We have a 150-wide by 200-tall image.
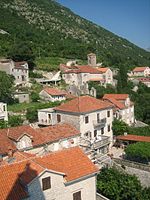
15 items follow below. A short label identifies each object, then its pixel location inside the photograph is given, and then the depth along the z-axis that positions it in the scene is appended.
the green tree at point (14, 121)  48.84
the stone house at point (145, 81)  102.55
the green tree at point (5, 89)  62.79
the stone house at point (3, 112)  51.53
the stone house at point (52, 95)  66.31
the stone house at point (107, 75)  88.88
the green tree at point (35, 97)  67.19
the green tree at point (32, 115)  53.96
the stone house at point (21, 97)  67.06
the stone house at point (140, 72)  121.14
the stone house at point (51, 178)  23.53
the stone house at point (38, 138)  35.94
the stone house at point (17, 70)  77.75
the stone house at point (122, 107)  61.40
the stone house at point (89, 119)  43.00
